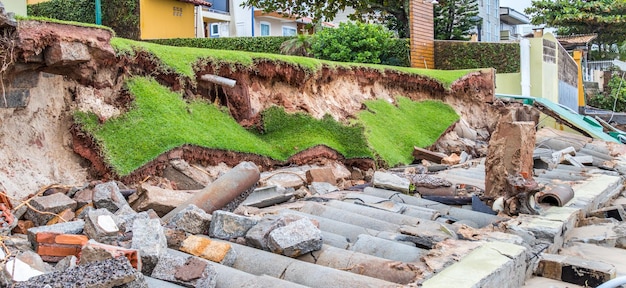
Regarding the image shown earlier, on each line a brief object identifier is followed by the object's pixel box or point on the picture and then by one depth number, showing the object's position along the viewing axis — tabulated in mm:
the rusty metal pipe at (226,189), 6661
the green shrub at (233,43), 23784
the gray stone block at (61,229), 5234
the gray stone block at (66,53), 8086
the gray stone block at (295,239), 5062
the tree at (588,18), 33875
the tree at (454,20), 28794
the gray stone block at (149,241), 4637
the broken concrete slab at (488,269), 4457
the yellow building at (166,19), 25312
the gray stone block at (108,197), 6965
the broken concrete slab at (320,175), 9648
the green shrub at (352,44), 20531
